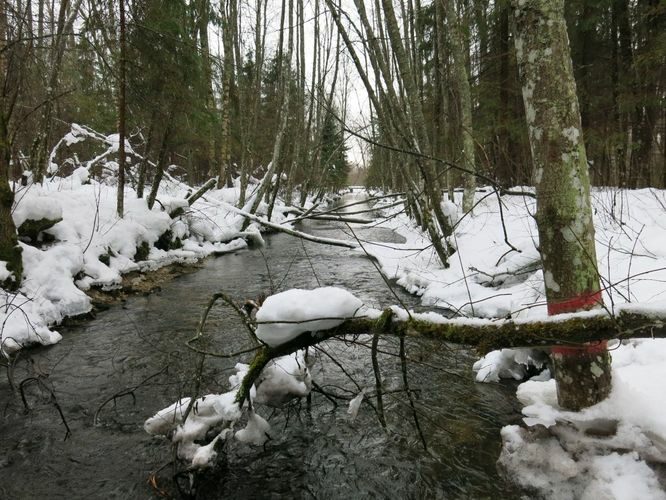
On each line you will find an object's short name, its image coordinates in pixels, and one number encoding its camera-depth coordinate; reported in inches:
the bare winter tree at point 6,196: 214.2
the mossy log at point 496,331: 78.3
